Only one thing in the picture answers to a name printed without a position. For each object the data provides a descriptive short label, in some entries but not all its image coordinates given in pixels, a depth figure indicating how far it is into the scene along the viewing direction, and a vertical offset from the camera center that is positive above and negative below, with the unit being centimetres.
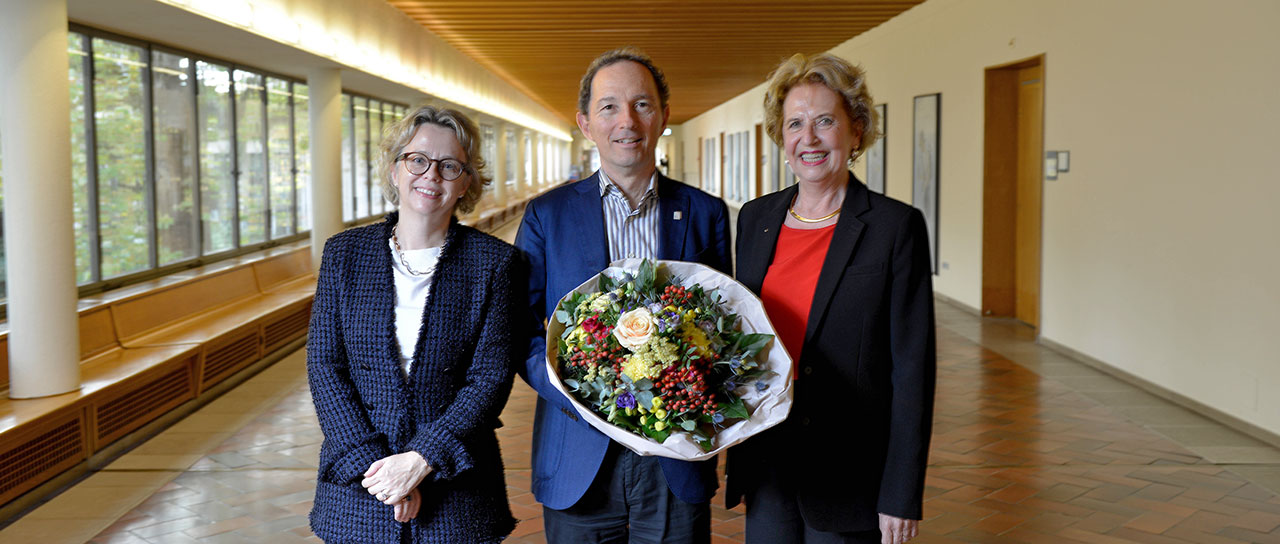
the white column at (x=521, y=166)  3155 +143
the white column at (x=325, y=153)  1091 +65
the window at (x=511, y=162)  3331 +159
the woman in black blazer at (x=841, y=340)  207 -26
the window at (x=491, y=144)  2644 +180
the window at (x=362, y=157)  1591 +87
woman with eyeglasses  208 -29
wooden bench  472 -85
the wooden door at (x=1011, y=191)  898 +14
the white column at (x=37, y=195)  494 +10
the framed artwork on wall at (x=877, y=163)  1290 +57
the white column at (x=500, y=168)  2667 +115
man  211 -9
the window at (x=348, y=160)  1515 +79
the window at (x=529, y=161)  3719 +183
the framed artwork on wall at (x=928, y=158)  1075 +53
